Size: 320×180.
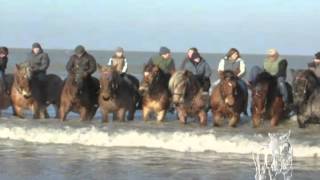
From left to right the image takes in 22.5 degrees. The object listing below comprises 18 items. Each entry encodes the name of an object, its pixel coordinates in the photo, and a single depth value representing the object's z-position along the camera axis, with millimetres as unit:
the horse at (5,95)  22031
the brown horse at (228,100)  18781
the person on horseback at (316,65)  19611
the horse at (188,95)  19484
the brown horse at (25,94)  20516
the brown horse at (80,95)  20000
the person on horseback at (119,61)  21203
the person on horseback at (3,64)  22062
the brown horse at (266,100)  18812
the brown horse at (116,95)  19500
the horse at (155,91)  19734
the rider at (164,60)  21203
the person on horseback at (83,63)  20125
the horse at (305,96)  18391
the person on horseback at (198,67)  20609
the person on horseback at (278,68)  19203
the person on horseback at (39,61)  21531
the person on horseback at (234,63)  20219
